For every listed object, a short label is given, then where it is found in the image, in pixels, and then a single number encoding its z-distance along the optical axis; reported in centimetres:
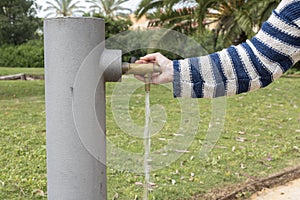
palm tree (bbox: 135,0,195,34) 1128
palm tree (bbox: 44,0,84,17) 3450
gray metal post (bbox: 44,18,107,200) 122
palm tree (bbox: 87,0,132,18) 2792
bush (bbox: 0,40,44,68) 2314
